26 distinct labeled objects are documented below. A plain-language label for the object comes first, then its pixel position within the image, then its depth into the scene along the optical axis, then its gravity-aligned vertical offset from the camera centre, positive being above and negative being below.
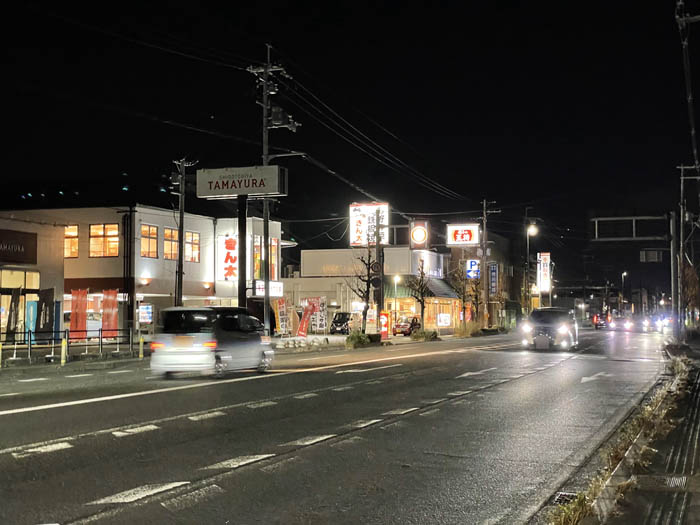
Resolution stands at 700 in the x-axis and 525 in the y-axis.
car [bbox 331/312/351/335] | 55.16 -1.62
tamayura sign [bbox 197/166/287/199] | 33.16 +5.48
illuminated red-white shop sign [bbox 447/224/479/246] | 59.78 +5.48
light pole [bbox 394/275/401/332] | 60.55 +0.34
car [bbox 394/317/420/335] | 56.22 -1.79
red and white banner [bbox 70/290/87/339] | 34.34 -0.28
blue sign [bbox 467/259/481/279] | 61.38 +2.66
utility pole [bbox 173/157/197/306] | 36.22 +3.20
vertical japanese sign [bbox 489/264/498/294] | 69.75 +2.18
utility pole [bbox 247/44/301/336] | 33.44 +8.43
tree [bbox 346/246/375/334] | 56.80 +1.62
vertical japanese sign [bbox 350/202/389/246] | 51.19 +5.38
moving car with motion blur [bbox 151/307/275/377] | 18.20 -0.98
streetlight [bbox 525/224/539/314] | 70.84 +6.64
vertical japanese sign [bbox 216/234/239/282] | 44.62 +2.72
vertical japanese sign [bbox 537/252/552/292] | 84.62 +3.19
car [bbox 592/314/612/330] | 80.12 -2.36
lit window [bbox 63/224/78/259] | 41.19 +3.28
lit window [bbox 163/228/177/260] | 42.41 +3.40
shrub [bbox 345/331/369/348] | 36.66 -1.90
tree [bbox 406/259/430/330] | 55.99 +1.24
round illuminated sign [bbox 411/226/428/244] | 47.47 +4.30
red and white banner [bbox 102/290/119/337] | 35.00 -0.29
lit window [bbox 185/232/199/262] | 43.78 +3.32
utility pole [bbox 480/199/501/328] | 55.55 +3.13
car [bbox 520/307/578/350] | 31.98 -1.25
